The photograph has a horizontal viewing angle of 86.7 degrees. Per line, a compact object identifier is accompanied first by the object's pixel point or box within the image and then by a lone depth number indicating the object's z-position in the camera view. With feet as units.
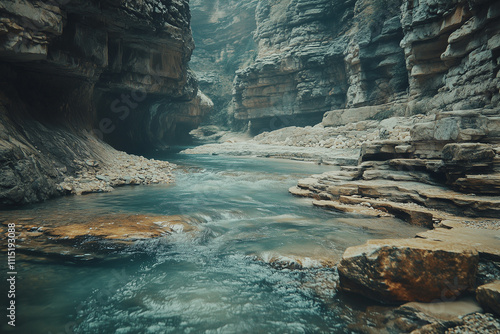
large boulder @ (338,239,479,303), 9.35
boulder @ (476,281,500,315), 8.05
